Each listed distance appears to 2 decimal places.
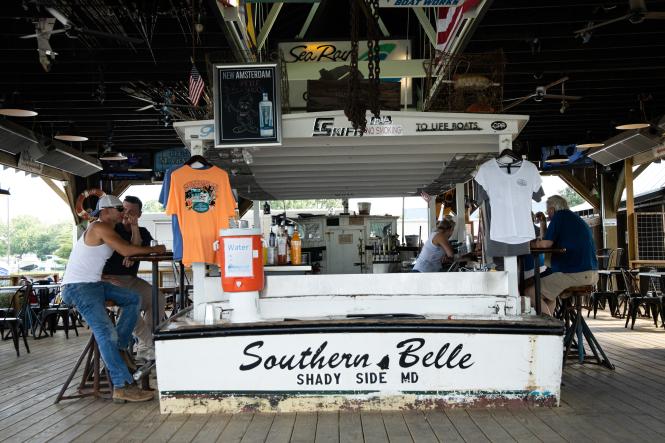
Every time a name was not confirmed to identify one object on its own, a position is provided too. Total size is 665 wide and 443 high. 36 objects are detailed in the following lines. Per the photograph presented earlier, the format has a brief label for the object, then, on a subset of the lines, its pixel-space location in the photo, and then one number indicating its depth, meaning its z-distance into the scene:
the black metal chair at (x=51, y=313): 12.05
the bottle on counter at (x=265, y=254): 6.26
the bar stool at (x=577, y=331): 7.20
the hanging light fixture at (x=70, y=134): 12.88
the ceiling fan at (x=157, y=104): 9.95
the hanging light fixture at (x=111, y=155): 14.96
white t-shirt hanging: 5.95
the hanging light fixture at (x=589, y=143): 15.68
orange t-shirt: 5.79
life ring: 17.84
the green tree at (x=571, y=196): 69.29
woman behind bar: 7.96
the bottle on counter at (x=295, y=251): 6.30
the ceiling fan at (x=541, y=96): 10.33
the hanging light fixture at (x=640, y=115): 12.62
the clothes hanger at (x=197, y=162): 5.84
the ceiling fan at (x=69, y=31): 6.81
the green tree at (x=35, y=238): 70.12
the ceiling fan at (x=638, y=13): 7.16
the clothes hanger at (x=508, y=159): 5.88
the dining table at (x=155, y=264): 6.01
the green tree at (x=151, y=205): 67.82
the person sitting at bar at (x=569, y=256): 6.92
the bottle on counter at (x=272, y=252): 6.29
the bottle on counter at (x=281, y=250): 6.33
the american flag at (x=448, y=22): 6.51
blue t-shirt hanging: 5.79
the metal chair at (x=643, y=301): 11.30
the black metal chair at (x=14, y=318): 9.71
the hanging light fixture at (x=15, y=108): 10.16
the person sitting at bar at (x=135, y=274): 7.21
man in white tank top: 5.91
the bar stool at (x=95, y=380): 6.21
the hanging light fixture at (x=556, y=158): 17.02
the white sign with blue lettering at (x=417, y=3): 6.06
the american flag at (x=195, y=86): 8.80
